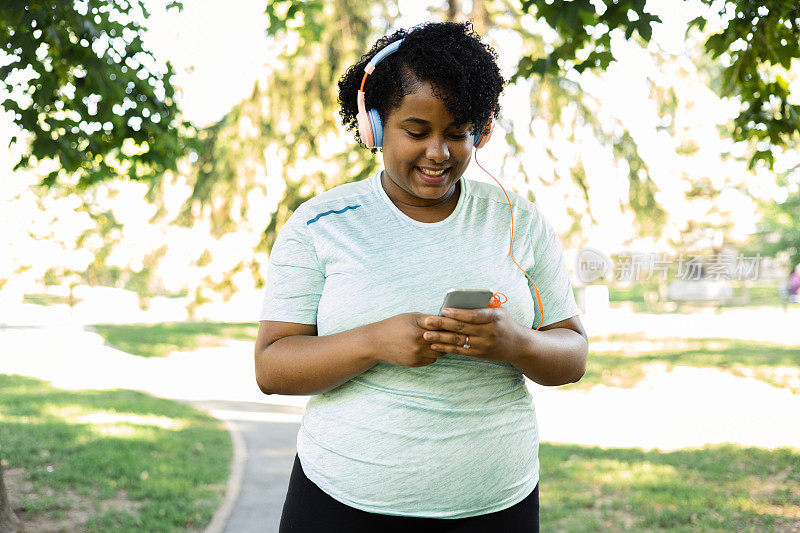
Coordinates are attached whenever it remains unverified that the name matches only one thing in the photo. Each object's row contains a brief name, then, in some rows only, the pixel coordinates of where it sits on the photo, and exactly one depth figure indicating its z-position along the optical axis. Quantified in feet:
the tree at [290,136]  33.71
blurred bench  88.89
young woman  5.35
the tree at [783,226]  70.33
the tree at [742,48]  11.76
